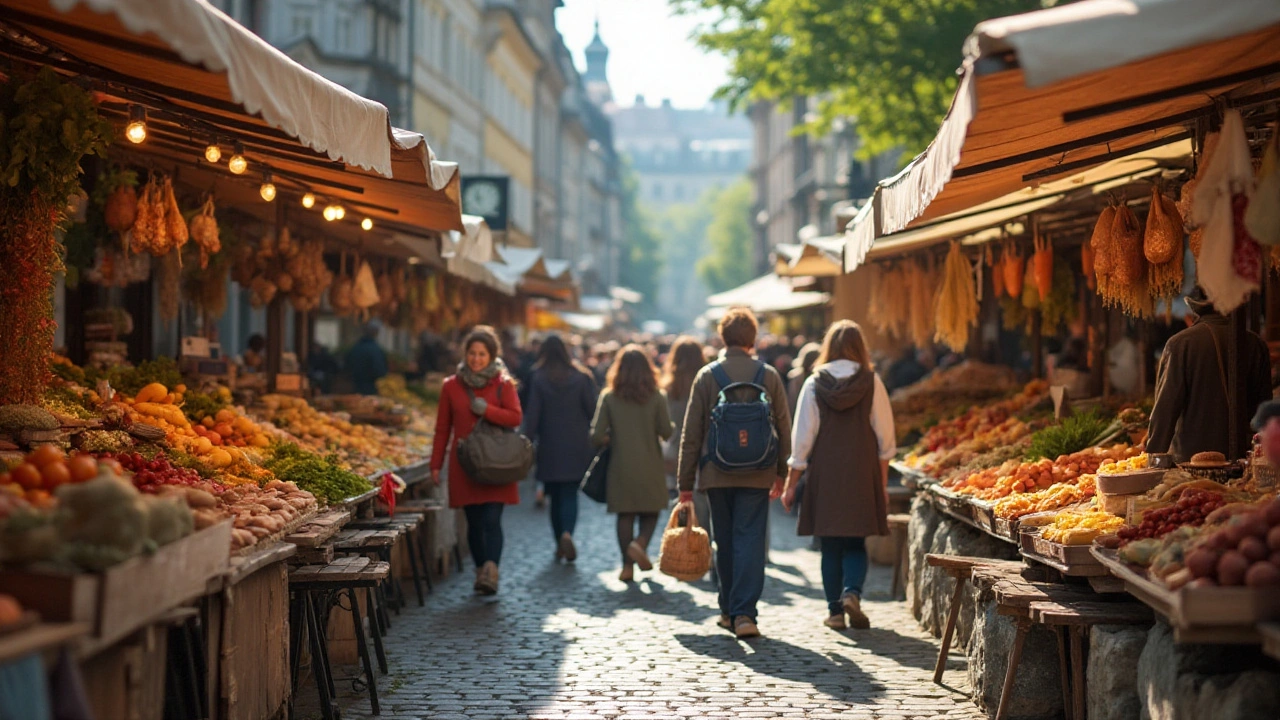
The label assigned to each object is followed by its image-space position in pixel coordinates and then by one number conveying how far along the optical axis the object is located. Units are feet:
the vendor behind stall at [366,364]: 63.21
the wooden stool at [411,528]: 33.61
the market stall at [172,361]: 16.33
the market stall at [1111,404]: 17.24
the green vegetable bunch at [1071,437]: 33.94
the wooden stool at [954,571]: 27.94
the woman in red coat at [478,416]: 37.83
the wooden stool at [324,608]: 25.33
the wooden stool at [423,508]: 37.93
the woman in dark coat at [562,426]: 44.52
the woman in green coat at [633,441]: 41.11
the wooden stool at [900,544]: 40.68
